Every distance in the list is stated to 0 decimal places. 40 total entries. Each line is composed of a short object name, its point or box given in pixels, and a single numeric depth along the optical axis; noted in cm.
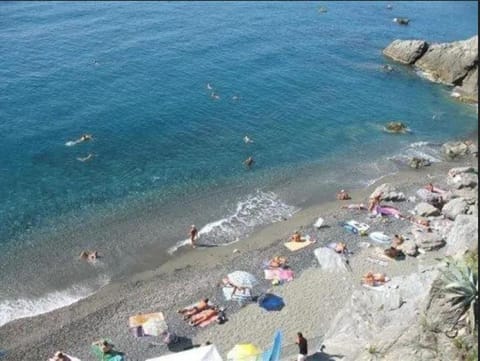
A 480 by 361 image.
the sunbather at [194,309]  3167
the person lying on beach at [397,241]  3840
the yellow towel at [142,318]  3028
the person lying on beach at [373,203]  4329
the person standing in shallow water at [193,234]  3922
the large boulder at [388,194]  4469
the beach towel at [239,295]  3303
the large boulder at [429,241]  3766
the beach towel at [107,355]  2866
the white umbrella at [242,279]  3281
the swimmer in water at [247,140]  5359
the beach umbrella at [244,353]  2722
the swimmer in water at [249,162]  4975
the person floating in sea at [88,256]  3753
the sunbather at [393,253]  3700
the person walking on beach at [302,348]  2661
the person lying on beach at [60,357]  2822
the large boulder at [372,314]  2570
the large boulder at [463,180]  4741
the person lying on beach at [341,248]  3778
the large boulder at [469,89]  6881
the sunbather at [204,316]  3116
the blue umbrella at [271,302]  3238
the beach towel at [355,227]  4034
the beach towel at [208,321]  3105
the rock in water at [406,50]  7796
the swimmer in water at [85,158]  4812
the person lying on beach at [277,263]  3622
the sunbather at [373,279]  3444
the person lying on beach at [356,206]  4388
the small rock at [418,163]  5244
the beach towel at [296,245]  3836
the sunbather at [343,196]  4612
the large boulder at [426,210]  4231
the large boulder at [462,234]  3466
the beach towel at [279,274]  3497
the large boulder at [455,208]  4152
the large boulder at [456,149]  5466
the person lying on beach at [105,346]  2872
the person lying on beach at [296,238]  3909
